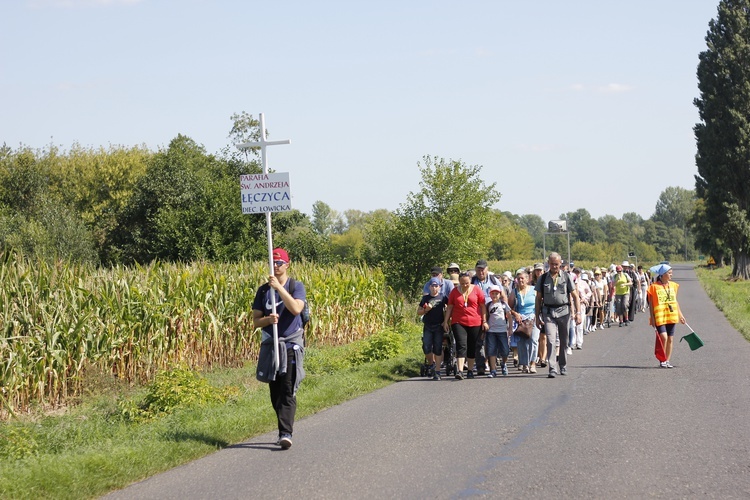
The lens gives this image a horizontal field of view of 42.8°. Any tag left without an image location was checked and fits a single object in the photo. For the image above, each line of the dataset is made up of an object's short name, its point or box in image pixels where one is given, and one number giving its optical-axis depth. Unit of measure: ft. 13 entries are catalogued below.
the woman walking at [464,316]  48.91
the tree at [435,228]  99.04
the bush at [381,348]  57.77
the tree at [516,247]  421.18
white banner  33.99
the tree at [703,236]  288.92
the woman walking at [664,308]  52.75
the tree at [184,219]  125.90
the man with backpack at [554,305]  49.70
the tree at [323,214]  613.31
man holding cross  30.42
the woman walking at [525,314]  52.24
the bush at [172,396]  39.47
